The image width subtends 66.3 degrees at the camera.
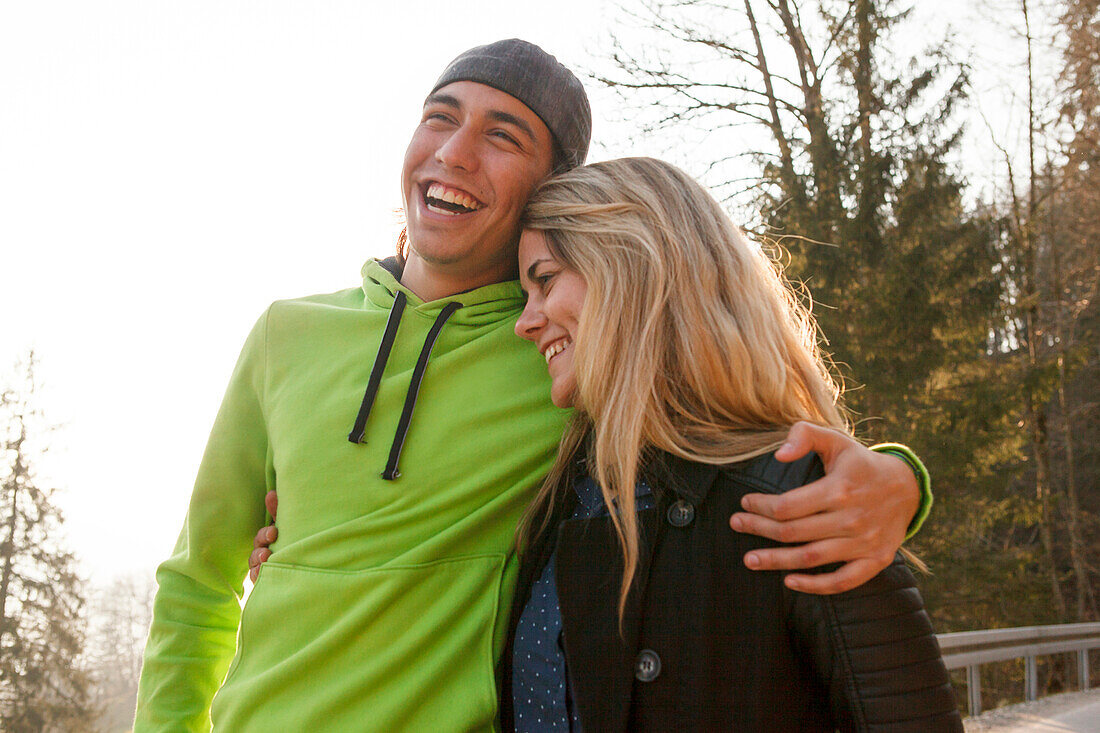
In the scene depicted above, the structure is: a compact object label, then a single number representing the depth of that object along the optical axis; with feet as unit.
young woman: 5.58
